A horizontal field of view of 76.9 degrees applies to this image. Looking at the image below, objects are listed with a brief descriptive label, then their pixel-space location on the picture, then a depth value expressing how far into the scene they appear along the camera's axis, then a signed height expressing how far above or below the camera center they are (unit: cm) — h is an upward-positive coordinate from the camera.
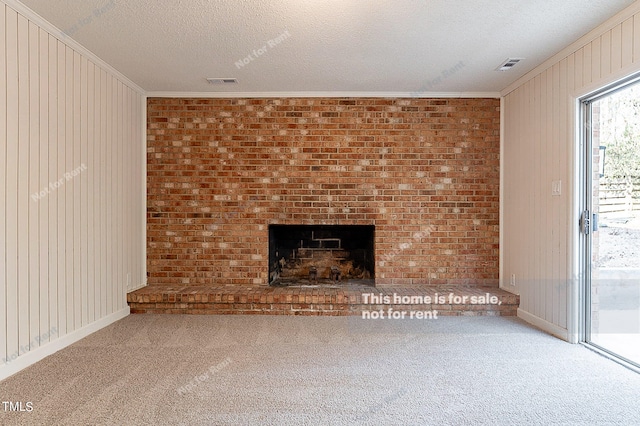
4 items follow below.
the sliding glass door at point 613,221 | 294 -6
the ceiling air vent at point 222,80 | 424 +142
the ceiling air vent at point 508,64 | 368 +141
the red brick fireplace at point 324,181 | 476 +39
